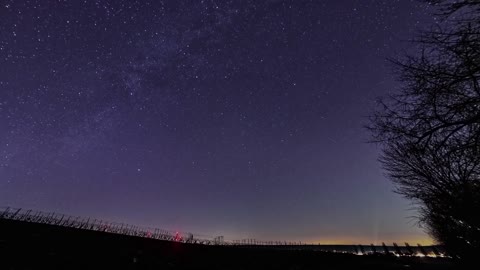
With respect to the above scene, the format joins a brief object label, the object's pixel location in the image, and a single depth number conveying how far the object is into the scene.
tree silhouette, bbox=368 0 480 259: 4.66
